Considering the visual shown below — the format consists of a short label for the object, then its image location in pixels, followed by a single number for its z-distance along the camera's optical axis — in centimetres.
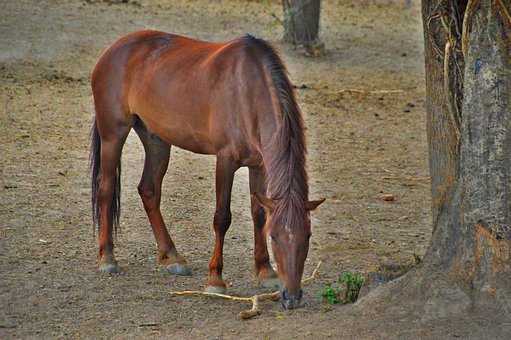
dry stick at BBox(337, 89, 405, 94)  2636
